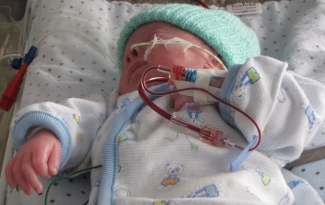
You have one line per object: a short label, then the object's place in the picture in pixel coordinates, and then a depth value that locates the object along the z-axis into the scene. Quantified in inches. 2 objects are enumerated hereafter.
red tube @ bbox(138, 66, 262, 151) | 30.4
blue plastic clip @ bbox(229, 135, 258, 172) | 29.0
